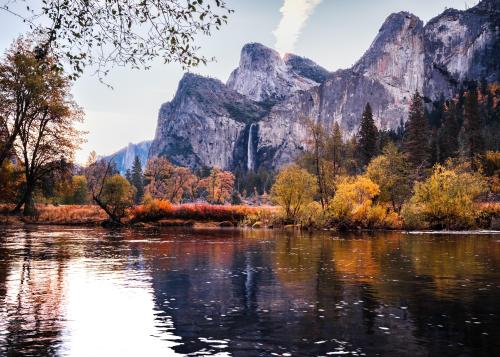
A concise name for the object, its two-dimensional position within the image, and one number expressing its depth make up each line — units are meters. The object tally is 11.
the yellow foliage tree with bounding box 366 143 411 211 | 58.22
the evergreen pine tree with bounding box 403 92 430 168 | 95.38
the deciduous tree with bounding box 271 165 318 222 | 56.44
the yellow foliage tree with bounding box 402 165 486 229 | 49.72
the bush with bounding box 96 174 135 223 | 55.03
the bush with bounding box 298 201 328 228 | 52.69
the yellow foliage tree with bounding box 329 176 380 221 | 51.22
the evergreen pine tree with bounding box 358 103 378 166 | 104.44
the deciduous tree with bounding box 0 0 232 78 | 8.39
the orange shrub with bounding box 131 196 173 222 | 59.06
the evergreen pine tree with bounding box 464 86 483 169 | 95.69
